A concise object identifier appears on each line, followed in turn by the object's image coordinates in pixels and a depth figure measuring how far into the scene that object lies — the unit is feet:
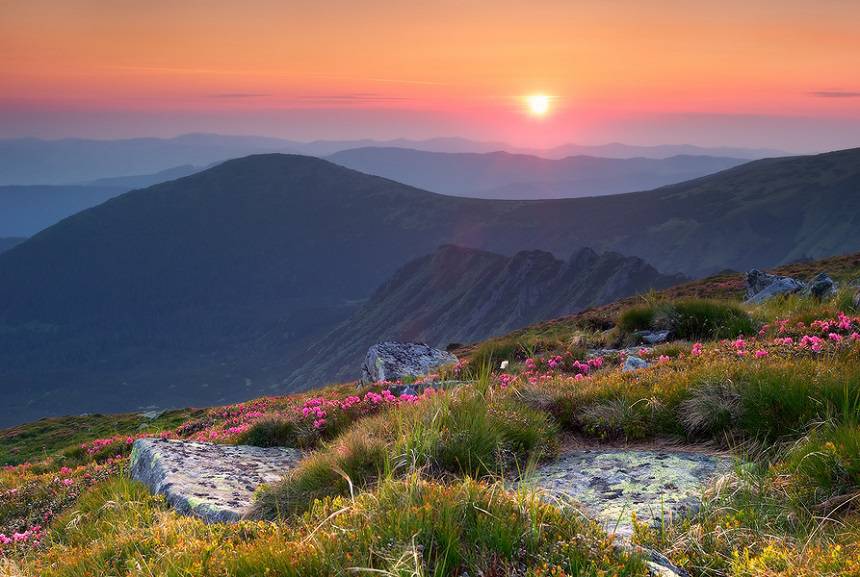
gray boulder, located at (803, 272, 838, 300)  61.36
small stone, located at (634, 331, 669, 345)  50.72
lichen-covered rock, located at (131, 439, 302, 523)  20.95
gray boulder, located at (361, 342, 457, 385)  74.13
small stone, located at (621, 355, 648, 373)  34.47
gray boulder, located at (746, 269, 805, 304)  76.41
